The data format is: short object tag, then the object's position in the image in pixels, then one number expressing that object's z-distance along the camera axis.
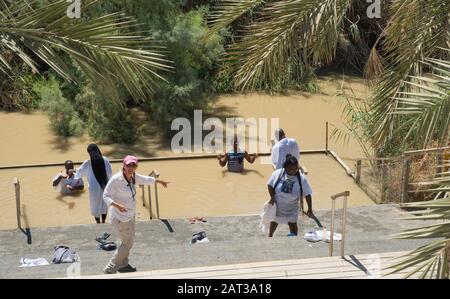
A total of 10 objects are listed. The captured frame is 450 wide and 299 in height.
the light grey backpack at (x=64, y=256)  13.27
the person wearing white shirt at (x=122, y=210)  12.09
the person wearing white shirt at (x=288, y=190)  13.57
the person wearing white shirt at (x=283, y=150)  17.97
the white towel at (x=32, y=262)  13.00
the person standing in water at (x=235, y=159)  22.68
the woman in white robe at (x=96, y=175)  15.95
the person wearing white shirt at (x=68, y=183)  20.42
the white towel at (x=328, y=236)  14.35
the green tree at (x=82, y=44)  9.22
